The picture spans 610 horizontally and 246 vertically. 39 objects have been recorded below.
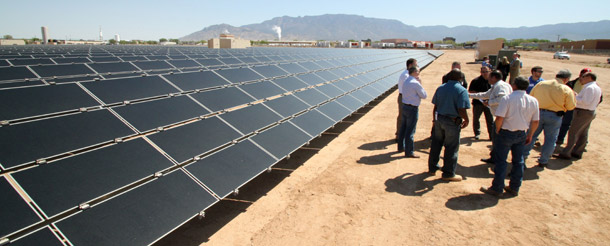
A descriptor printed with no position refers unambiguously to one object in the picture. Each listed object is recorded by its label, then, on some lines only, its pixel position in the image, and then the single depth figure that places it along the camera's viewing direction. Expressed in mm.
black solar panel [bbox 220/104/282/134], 7059
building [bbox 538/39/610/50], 92312
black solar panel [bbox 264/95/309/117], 8836
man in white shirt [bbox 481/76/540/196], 6387
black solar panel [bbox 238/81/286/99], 9422
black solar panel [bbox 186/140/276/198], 5156
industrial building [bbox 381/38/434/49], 127525
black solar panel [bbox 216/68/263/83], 10430
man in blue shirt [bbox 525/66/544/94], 9359
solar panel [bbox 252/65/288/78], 12544
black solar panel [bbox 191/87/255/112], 7480
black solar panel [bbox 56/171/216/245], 3551
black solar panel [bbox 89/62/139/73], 11383
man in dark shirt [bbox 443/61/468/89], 7953
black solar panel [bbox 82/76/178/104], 6086
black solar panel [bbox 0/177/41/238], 3162
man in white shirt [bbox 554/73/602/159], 8331
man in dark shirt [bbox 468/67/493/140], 9780
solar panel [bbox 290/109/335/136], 8578
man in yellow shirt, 7707
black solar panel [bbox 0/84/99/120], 4648
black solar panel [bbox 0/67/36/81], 7777
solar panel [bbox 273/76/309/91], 11180
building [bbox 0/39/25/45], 64500
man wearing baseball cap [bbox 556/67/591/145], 9812
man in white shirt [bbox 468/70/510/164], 8212
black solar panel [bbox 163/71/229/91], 8227
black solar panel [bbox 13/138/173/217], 3584
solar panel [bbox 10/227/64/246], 3109
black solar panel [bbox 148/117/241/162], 5332
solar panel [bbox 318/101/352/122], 10248
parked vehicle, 63312
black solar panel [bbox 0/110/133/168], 3885
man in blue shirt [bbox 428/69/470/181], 7000
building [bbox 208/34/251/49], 55625
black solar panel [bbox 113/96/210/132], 5578
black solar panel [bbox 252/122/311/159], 6922
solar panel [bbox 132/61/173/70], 12986
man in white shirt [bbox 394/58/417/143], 9068
